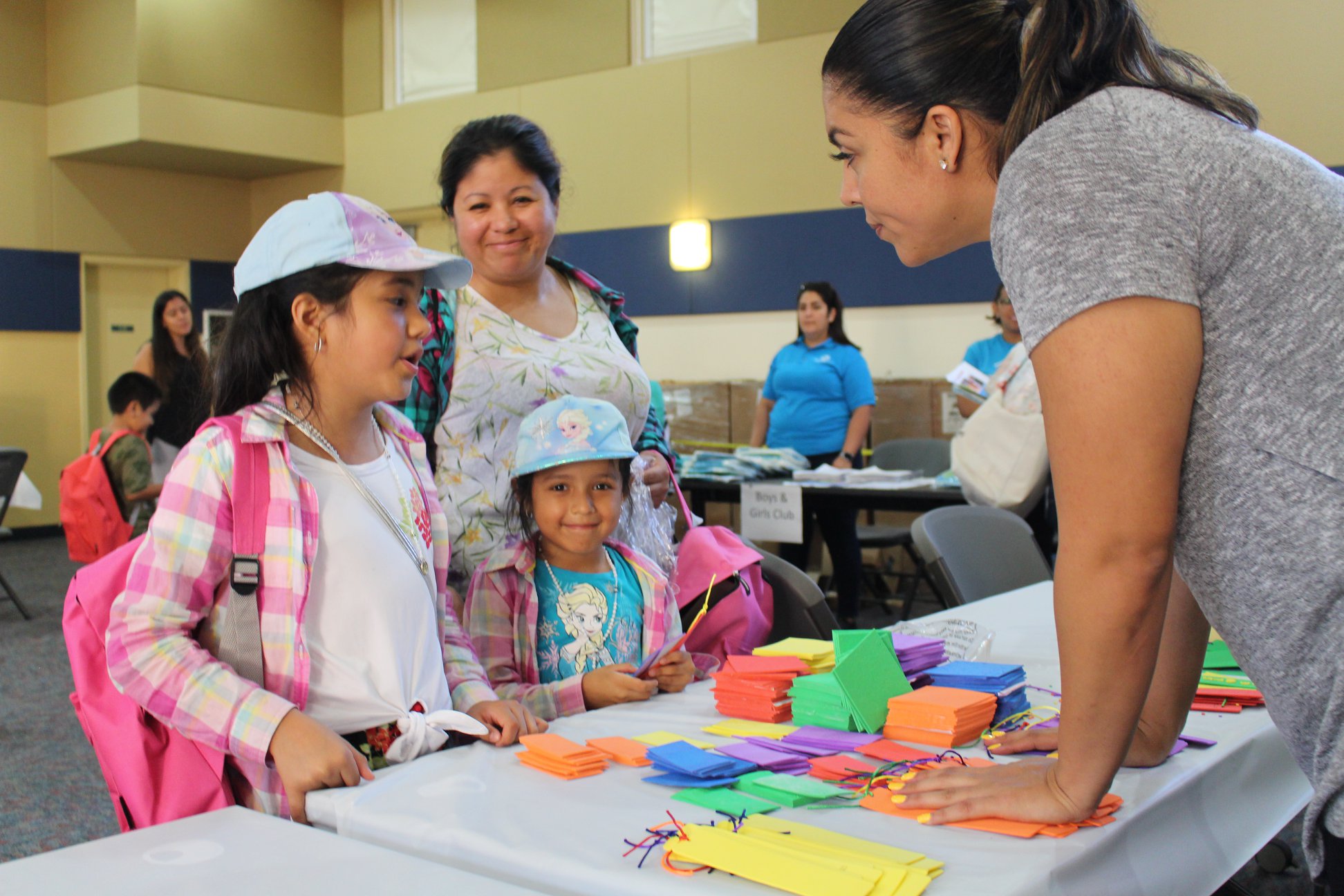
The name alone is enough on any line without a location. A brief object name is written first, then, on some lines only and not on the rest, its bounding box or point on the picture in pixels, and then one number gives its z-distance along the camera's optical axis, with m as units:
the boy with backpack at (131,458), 5.65
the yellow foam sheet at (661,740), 1.42
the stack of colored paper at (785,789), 1.20
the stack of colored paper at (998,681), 1.53
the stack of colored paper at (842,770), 1.27
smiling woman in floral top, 2.20
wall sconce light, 7.92
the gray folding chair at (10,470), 5.88
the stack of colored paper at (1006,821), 1.07
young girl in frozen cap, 2.02
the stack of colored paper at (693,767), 1.25
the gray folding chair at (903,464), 5.97
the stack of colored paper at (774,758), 1.31
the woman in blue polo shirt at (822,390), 6.11
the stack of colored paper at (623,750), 1.34
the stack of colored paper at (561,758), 1.32
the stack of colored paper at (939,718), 1.42
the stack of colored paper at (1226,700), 1.62
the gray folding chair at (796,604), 2.46
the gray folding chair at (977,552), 2.68
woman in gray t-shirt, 0.88
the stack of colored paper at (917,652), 1.70
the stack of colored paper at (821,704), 1.48
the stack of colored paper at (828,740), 1.39
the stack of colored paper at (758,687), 1.56
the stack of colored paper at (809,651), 1.64
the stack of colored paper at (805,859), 0.95
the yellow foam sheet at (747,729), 1.48
